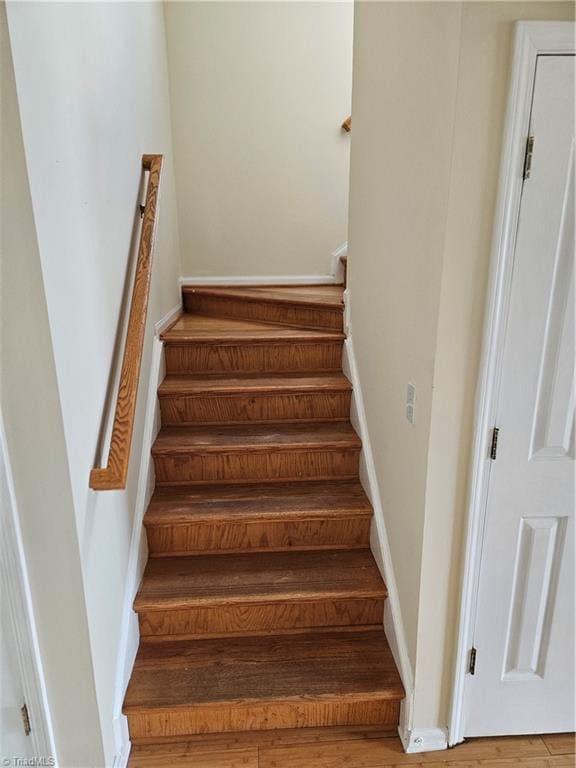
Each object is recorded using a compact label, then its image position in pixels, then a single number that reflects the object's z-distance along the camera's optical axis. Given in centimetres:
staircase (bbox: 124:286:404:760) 175
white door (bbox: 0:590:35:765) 126
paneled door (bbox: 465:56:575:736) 128
